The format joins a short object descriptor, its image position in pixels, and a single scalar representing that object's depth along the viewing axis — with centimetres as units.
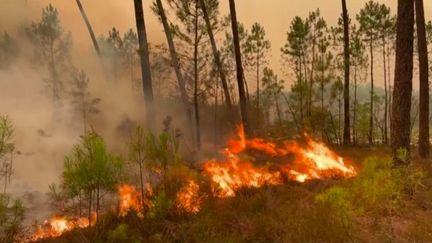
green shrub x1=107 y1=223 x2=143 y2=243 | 841
